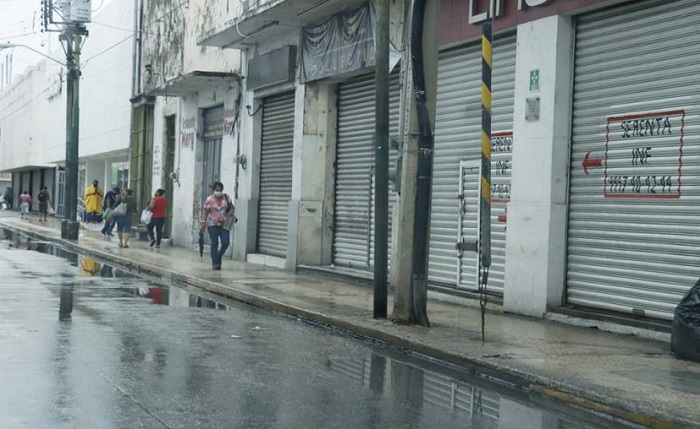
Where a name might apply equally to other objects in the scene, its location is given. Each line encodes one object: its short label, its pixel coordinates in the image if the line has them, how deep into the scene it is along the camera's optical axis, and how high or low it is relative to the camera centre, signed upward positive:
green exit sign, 13.51 +1.88
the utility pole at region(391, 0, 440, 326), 12.03 +0.48
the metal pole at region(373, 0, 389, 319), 12.63 +0.69
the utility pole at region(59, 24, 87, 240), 32.50 +2.24
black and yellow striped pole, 10.87 +0.73
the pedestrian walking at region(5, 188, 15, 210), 81.29 -0.47
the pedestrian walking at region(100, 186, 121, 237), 33.56 -0.43
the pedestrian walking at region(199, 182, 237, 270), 20.67 -0.40
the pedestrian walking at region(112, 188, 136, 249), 28.12 -0.60
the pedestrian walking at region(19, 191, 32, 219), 53.97 -0.51
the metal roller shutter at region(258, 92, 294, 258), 22.89 +0.74
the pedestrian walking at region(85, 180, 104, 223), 40.94 -0.14
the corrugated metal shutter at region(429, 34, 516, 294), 14.66 +1.07
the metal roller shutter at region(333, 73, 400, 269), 19.20 +0.64
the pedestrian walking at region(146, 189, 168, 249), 28.83 -0.49
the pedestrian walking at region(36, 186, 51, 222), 50.41 -0.33
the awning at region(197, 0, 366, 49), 19.38 +4.03
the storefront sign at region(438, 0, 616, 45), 13.05 +2.92
